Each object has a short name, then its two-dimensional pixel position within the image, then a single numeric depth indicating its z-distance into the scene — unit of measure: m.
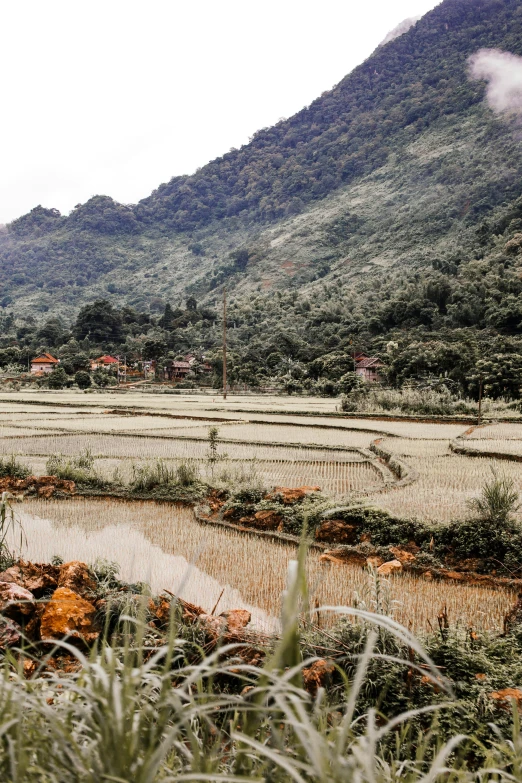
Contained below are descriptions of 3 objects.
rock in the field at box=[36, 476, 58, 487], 9.29
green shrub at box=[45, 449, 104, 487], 9.53
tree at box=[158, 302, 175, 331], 89.44
